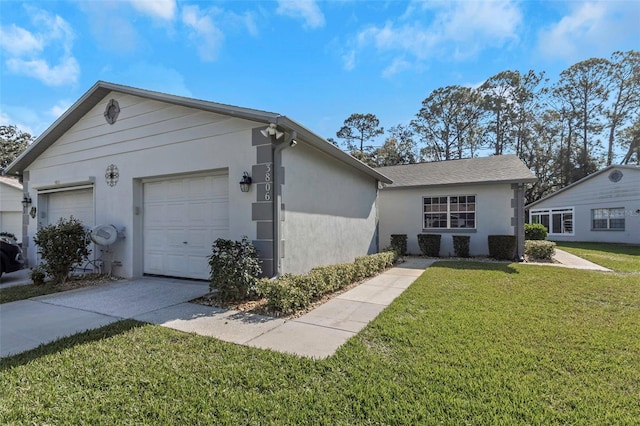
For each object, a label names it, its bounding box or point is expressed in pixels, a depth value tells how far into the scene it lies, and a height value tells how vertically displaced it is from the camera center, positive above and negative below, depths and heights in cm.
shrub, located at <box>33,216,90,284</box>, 696 -63
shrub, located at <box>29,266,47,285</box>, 706 -129
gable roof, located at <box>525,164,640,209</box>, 1603 +249
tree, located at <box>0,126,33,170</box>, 2734 +766
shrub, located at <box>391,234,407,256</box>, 1248 -100
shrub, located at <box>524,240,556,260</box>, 1048 -117
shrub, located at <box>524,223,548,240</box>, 1505 -76
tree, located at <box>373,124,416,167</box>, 3409 +791
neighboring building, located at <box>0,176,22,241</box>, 1420 +60
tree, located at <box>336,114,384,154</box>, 3556 +1047
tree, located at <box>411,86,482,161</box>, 3139 +1039
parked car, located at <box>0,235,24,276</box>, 804 -100
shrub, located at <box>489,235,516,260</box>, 1049 -104
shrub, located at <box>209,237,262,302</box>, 538 -92
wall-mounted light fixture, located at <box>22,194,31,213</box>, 1003 +67
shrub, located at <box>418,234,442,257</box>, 1195 -104
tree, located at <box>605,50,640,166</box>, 2531 +1092
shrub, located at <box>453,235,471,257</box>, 1138 -103
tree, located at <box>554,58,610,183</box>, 2656 +1018
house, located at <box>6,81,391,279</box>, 606 +98
